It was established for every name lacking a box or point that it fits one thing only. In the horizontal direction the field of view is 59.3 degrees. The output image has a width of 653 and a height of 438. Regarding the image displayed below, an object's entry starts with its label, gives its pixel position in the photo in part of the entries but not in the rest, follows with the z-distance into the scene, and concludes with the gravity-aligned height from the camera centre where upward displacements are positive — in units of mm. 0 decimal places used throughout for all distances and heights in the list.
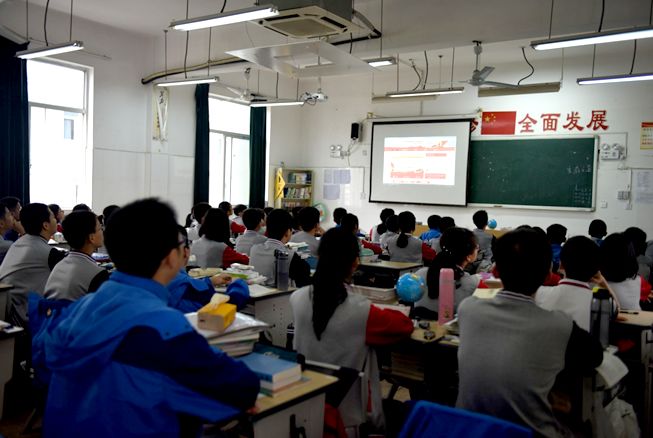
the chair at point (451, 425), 1473 -616
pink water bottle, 2982 -555
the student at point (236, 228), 7495 -599
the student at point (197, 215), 6721 -419
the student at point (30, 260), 3891 -581
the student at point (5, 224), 4840 -449
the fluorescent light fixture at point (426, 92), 7704 +1337
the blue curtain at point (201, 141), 9938 +702
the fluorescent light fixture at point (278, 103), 9256 +1341
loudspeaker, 11203 +1098
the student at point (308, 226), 5562 -399
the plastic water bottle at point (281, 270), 4043 -607
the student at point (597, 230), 6523 -385
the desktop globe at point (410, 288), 3064 -528
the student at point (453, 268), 3193 -440
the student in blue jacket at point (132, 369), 1348 -457
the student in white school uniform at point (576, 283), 2701 -421
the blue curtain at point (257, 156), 11031 +518
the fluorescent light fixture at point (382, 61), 6480 +1453
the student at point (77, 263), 3021 -465
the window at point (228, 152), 10750 +578
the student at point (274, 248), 4305 -495
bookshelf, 11625 -84
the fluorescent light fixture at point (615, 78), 6508 +1387
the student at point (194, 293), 2568 -523
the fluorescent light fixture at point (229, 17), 4562 +1382
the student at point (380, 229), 7803 -563
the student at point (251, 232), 5434 -480
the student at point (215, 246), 4762 -541
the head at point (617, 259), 3582 -391
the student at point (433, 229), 7027 -484
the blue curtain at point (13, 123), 7395 +661
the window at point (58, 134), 8070 +599
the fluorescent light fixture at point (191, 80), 7523 +1360
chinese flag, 9703 +1190
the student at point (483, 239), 6674 -558
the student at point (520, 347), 1918 -522
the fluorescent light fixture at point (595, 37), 4832 +1386
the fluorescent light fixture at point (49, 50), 6109 +1395
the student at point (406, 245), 6027 -596
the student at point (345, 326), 2320 -569
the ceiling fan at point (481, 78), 7086 +1420
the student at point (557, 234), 5637 -388
